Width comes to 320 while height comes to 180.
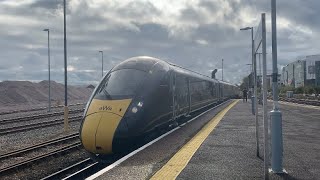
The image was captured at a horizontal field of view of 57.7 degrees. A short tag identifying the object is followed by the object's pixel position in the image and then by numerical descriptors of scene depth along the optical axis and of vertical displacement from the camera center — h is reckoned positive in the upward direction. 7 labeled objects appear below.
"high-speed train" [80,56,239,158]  8.61 -0.42
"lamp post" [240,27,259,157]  6.39 +0.41
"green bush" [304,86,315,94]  57.03 +0.13
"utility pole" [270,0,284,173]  5.69 -0.61
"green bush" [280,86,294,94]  74.47 +0.46
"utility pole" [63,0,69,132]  14.90 +1.68
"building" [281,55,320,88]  78.32 +5.81
